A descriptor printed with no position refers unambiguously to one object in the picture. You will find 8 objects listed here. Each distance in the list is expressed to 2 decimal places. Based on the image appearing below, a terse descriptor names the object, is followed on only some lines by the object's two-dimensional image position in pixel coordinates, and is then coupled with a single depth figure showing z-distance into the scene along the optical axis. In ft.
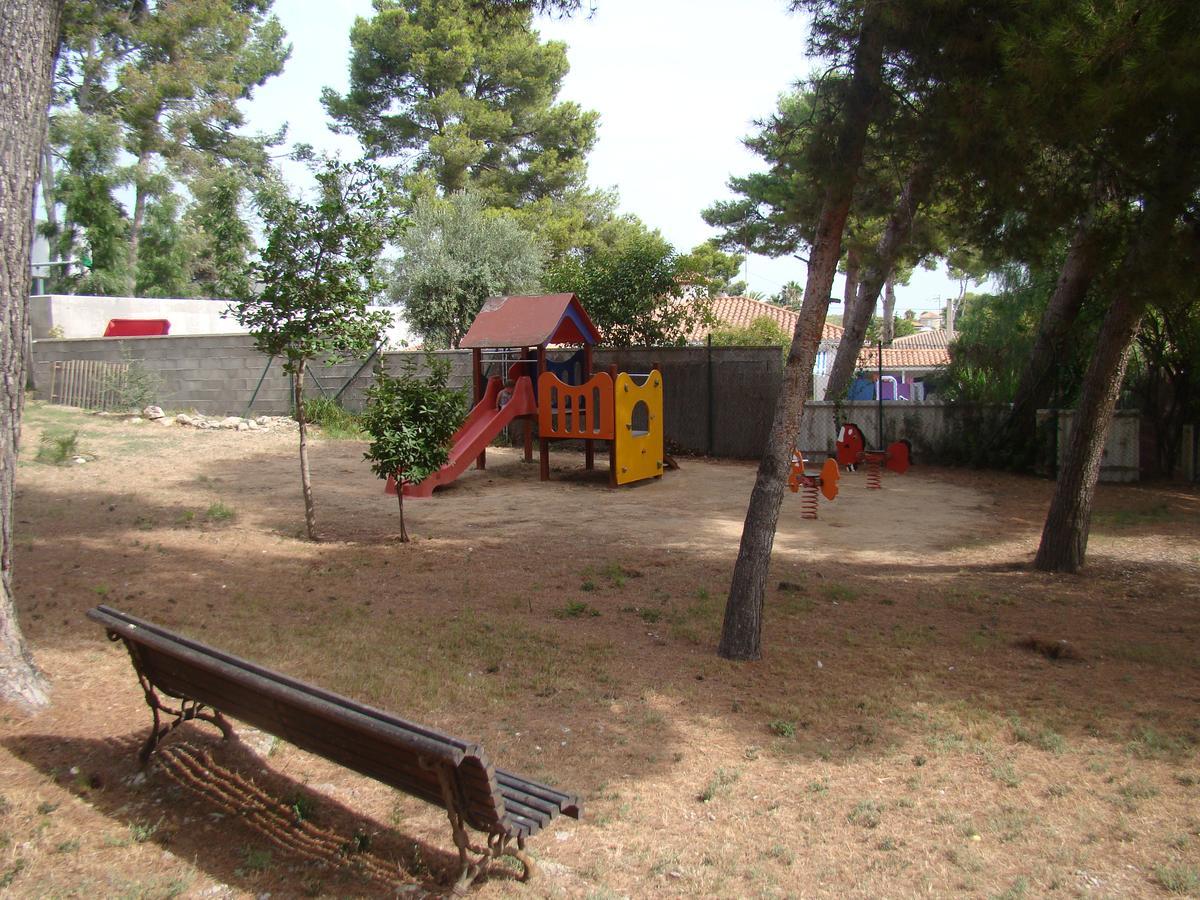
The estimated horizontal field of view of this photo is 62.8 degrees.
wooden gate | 63.41
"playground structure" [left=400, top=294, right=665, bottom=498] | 44.34
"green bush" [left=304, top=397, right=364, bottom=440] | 58.23
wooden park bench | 10.02
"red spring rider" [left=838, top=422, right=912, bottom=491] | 50.37
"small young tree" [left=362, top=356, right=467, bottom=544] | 30.53
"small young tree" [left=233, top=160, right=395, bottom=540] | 28.58
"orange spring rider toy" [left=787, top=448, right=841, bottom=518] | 38.13
